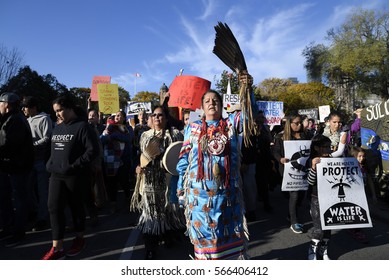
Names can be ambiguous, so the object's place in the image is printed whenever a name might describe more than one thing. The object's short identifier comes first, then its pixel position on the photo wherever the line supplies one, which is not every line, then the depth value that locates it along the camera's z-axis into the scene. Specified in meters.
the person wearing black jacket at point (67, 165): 3.57
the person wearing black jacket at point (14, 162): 4.23
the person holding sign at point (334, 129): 4.42
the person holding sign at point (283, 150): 4.53
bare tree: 19.70
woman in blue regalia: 2.55
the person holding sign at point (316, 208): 3.44
